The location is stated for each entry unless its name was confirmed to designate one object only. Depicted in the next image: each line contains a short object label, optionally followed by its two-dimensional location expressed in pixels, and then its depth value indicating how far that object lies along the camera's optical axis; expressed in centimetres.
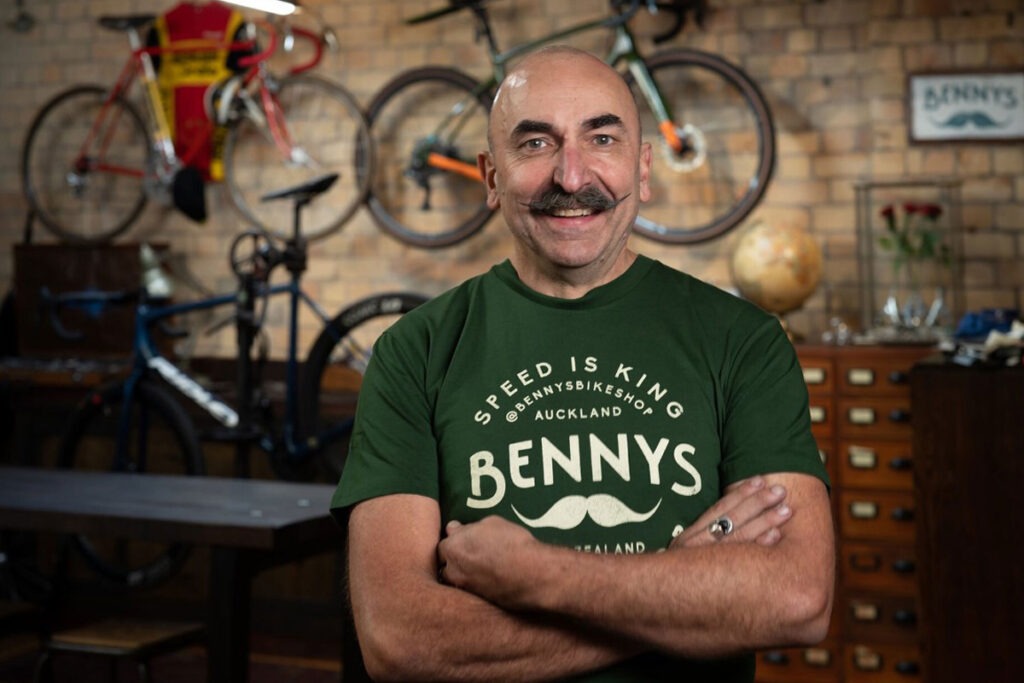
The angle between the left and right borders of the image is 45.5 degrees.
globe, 440
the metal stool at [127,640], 308
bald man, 153
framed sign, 470
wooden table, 274
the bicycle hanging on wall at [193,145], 540
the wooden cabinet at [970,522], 315
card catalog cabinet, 416
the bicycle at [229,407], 476
